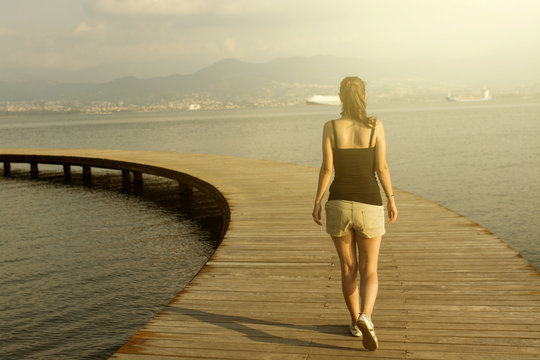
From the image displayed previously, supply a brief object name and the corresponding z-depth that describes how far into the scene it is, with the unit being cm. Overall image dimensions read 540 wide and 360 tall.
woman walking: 351
